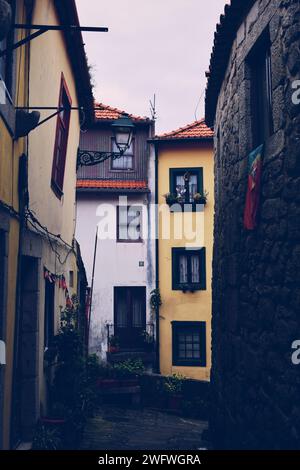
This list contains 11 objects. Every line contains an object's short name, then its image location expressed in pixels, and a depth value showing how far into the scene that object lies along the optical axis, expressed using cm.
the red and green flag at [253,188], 481
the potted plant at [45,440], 558
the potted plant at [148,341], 1530
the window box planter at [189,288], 1571
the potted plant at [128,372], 1288
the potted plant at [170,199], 1591
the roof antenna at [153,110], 1659
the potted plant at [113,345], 1505
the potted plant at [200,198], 1589
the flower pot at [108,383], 1277
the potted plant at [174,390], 1244
